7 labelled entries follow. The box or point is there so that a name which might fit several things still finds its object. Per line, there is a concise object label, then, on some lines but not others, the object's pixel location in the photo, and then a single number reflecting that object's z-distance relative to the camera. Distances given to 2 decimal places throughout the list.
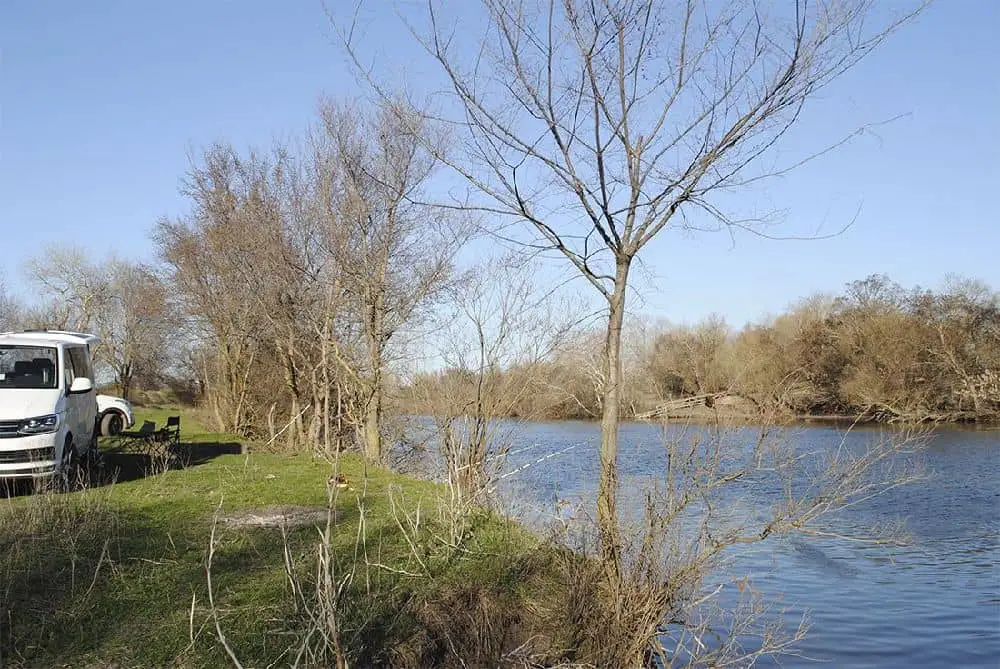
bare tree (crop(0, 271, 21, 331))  39.66
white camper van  10.30
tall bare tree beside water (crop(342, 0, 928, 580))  6.16
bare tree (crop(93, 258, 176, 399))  44.59
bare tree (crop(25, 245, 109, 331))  46.78
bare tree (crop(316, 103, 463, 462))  15.62
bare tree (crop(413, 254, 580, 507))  9.81
